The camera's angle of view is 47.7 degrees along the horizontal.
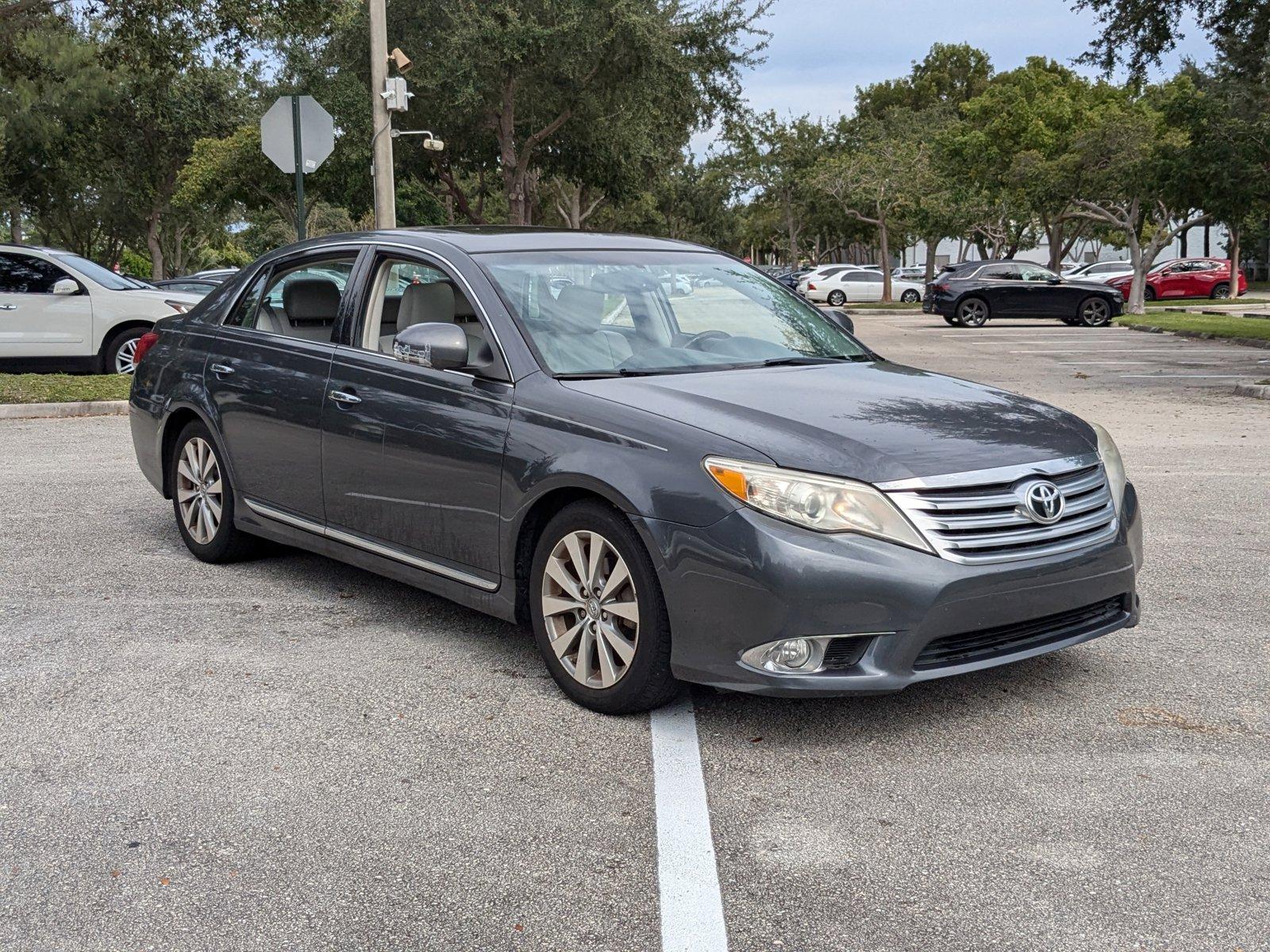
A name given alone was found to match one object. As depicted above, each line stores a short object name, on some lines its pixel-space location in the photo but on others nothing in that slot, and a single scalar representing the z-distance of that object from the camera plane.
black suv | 32.41
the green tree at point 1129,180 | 33.66
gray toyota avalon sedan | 4.09
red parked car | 44.09
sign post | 15.52
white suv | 15.06
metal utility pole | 19.41
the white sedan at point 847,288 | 47.12
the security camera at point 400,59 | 18.84
